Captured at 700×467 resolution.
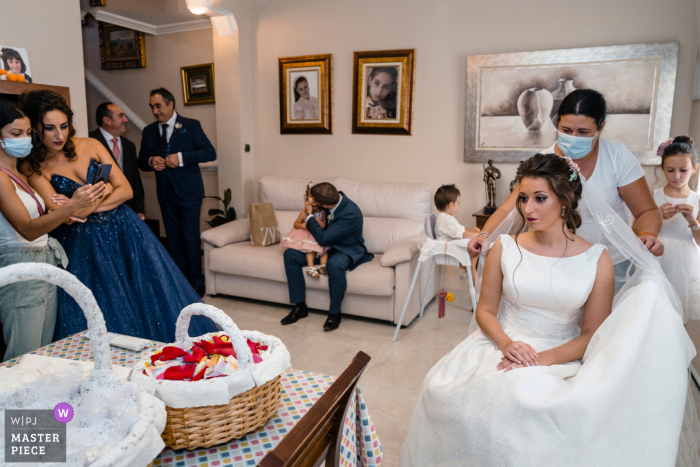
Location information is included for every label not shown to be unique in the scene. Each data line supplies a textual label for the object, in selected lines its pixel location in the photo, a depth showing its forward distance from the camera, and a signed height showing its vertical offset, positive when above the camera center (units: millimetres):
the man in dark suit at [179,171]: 4082 -245
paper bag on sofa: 4082 -698
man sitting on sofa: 3455 -788
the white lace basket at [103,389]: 722 -442
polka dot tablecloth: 938 -610
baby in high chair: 3246 -508
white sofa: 3400 -879
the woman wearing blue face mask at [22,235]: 1803 -364
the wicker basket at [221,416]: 909 -528
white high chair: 3086 -699
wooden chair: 755 -484
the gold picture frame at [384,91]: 4184 +462
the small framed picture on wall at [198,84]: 4969 +605
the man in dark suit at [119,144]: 3738 -19
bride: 1261 -653
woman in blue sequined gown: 2002 -470
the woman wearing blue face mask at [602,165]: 1819 -82
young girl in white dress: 2057 -358
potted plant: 4754 -704
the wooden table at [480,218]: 3816 -590
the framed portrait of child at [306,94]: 4535 +467
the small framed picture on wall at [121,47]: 5266 +1043
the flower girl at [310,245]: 3576 -766
